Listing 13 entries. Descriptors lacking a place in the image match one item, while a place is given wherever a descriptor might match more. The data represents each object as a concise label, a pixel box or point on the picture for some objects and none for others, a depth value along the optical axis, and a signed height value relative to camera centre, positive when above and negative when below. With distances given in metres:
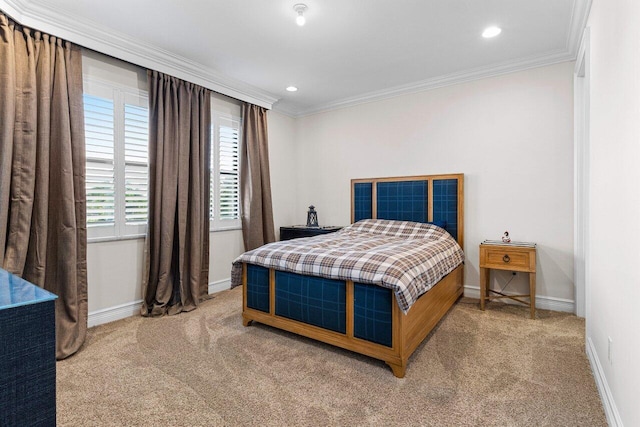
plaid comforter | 2.18 -0.36
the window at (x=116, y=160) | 2.90 +0.49
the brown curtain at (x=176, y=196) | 3.21 +0.16
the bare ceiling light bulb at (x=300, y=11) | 2.45 +1.55
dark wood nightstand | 4.41 -0.26
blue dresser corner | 0.81 -0.38
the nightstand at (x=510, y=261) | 3.06 -0.47
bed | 2.15 -0.57
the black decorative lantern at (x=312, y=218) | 4.82 -0.09
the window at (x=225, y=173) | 4.01 +0.50
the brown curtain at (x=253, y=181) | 4.27 +0.41
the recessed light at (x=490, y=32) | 2.81 +1.58
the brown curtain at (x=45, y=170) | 2.31 +0.31
